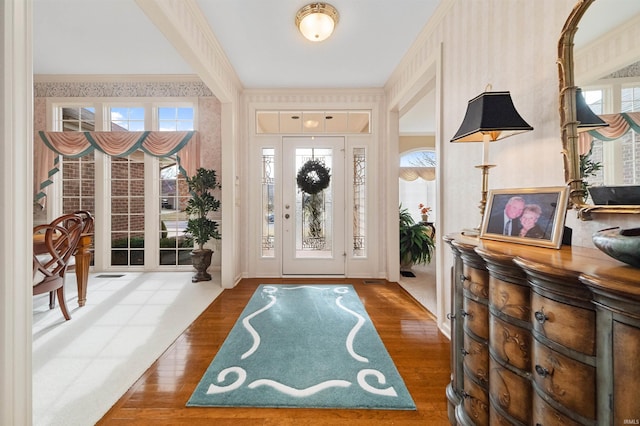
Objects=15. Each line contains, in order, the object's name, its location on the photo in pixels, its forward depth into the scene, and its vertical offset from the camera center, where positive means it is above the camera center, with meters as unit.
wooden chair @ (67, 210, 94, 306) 2.88 -0.49
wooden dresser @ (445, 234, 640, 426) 0.65 -0.38
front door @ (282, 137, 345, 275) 4.06 +0.11
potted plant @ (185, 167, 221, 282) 3.82 -0.07
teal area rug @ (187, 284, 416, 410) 1.55 -1.05
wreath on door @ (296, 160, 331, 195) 4.05 +0.53
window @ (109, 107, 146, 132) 4.31 +1.52
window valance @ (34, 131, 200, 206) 4.05 +1.02
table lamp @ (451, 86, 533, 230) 1.35 +0.49
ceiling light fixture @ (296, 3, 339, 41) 2.37 +1.73
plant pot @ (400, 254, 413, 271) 4.48 -0.84
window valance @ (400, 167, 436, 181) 7.00 +1.05
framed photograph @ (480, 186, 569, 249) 1.12 -0.01
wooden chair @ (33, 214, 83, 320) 2.33 -0.37
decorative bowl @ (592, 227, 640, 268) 0.72 -0.09
